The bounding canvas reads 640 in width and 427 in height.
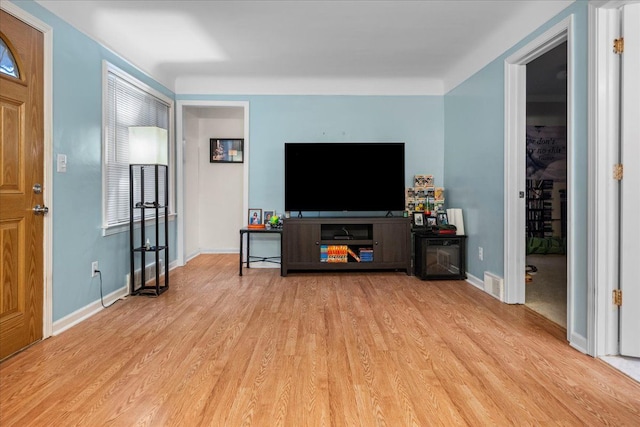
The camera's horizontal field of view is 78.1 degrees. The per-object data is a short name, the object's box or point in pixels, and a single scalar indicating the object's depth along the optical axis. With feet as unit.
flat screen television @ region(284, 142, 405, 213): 15.20
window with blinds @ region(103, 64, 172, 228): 11.09
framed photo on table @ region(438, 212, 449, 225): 15.00
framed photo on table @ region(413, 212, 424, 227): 15.57
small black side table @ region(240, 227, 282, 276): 14.92
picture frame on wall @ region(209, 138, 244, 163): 20.35
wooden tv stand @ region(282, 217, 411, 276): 14.79
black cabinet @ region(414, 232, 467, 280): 14.01
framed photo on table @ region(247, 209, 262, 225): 16.17
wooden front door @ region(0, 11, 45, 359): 7.28
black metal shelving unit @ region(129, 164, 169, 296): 11.89
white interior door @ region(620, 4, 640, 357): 7.08
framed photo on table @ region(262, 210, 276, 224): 16.22
